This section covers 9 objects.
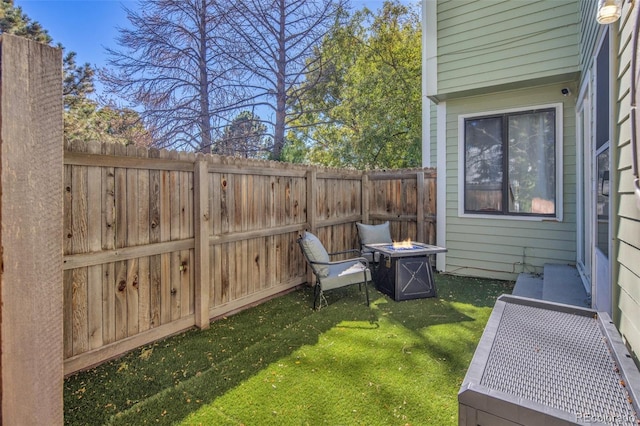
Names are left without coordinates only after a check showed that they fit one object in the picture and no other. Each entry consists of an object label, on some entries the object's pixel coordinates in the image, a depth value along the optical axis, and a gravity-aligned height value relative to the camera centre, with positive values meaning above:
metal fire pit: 4.43 -0.92
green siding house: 4.36 +1.10
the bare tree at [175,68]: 9.44 +4.04
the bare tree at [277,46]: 9.98 +4.92
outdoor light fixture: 1.50 +0.88
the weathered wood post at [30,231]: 1.25 -0.09
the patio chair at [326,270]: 4.05 -0.82
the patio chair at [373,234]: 5.50 -0.48
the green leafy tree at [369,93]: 10.73 +3.71
